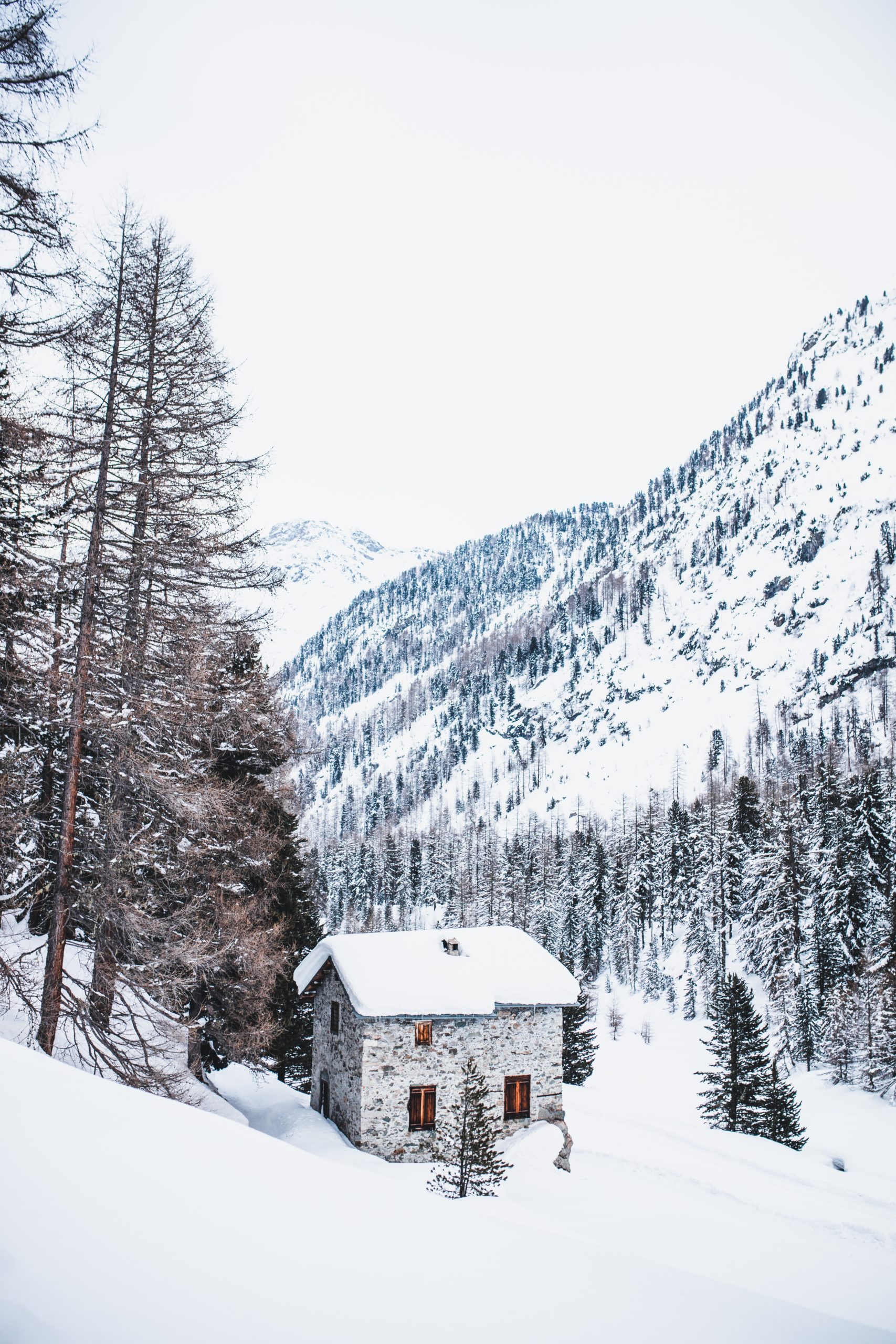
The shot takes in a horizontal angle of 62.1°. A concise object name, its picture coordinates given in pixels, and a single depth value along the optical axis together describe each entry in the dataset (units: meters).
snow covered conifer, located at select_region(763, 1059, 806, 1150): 32.19
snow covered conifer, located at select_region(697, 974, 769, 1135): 33.47
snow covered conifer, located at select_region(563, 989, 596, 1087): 36.00
